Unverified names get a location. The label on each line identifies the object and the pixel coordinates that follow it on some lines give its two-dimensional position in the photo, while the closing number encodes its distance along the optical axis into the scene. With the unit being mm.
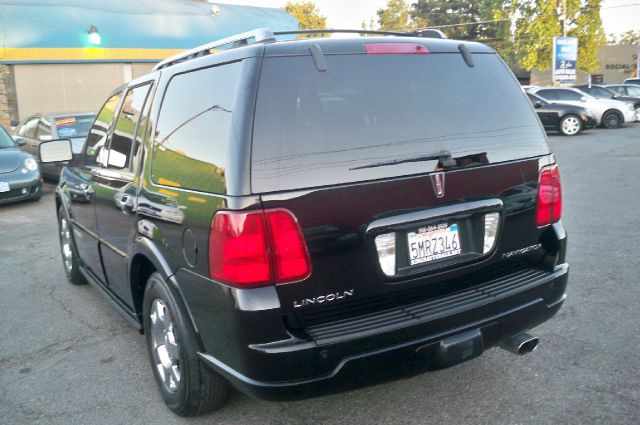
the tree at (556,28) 35844
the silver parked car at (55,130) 11977
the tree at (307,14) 49612
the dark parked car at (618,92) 22547
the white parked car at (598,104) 20047
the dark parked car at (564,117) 19453
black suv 2443
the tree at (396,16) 60656
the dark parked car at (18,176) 9727
